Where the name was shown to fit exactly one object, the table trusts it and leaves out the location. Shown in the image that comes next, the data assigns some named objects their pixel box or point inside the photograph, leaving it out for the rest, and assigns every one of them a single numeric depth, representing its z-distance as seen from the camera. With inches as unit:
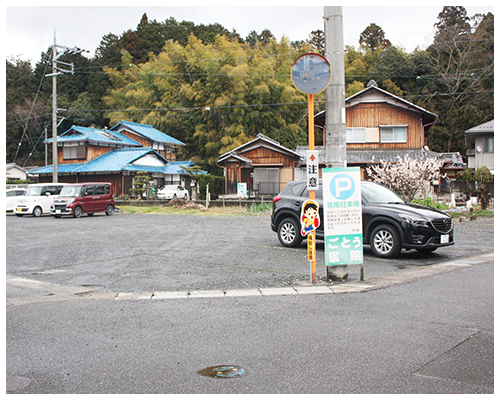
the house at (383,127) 1147.3
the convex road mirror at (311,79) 281.3
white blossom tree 777.6
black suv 368.5
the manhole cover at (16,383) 134.3
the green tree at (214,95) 1692.9
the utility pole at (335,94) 297.7
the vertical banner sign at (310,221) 282.5
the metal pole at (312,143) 282.7
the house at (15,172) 1876.2
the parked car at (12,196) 1038.4
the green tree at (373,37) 2240.2
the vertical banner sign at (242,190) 1217.4
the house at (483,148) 1232.8
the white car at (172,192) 1448.7
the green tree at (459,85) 1571.1
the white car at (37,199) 964.0
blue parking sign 279.3
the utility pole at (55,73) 1189.1
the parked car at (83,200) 916.0
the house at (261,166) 1350.9
